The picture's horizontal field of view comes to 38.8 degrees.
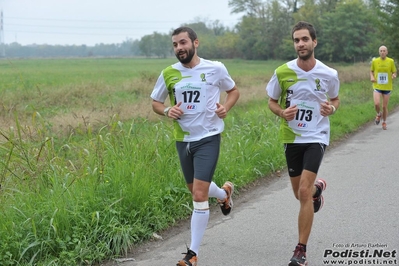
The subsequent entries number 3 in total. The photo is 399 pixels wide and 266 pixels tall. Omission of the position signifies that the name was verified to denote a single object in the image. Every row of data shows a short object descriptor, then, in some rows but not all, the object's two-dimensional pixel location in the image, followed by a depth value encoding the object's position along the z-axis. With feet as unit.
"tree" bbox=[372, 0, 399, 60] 117.08
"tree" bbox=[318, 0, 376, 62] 241.76
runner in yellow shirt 44.80
